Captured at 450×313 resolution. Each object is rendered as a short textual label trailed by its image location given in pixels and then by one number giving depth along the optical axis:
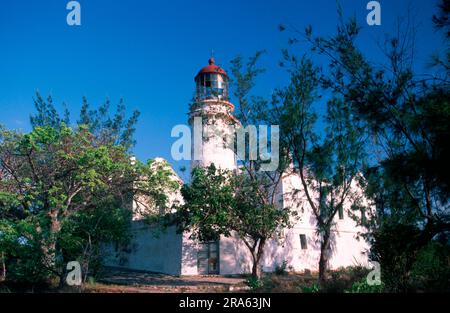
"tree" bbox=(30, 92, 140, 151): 28.47
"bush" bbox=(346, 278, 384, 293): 10.90
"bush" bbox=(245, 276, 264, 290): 15.43
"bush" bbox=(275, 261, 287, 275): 22.86
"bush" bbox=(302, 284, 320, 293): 12.31
